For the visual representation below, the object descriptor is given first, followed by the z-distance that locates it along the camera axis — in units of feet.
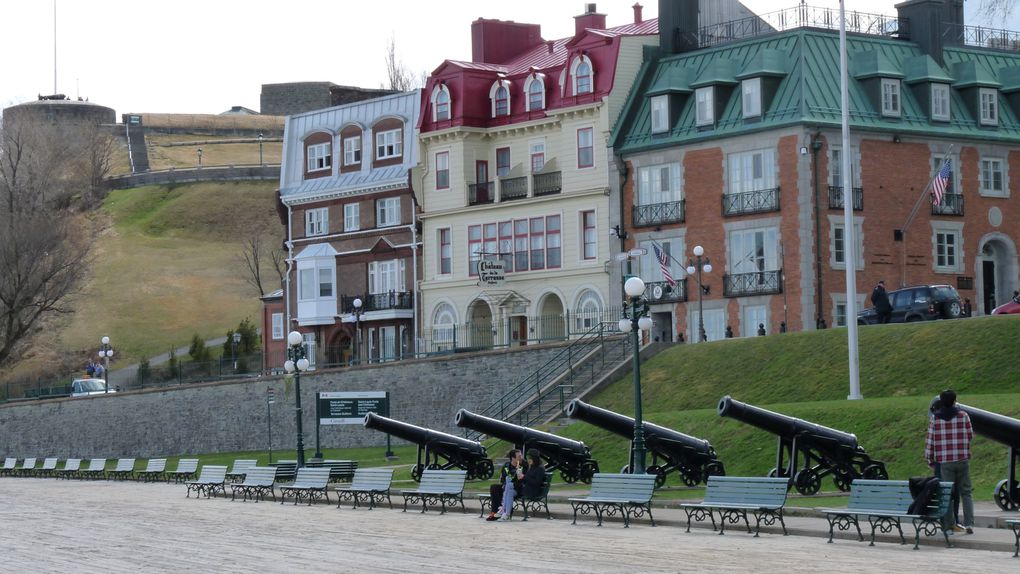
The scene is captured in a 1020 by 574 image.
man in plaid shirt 80.59
